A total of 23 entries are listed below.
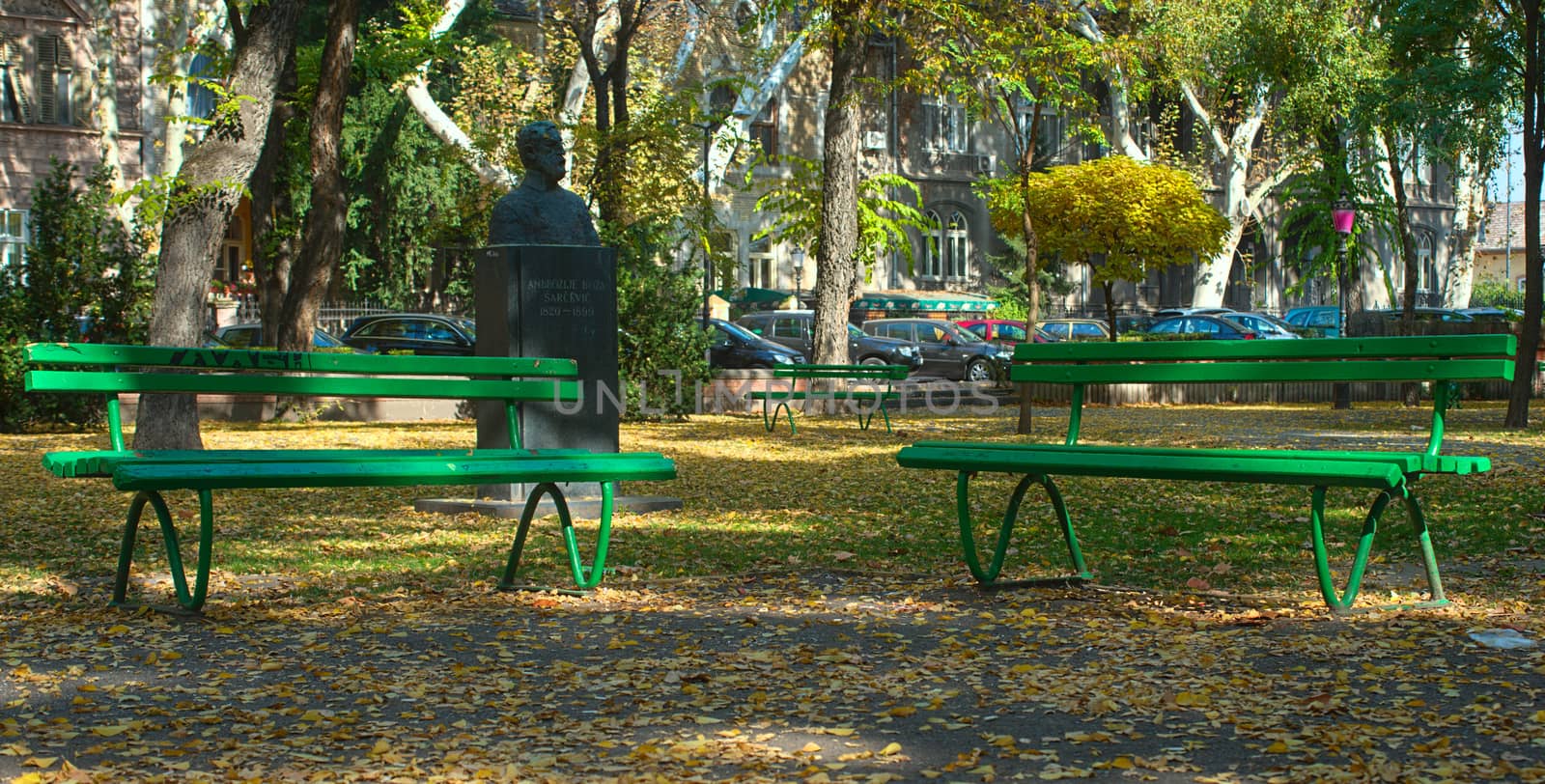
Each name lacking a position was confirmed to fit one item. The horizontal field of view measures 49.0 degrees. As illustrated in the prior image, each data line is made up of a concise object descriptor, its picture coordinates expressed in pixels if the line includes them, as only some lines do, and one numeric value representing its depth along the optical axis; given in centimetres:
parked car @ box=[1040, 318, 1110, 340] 3581
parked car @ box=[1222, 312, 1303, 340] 3559
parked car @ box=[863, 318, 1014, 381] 3142
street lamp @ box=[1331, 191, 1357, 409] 3002
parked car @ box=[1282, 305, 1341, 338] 4312
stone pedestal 1002
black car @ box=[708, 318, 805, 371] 2903
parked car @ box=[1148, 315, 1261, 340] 3584
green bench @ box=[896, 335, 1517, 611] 605
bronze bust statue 1041
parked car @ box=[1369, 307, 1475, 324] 3296
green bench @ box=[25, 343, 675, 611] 606
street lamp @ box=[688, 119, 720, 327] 2984
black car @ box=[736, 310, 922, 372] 3169
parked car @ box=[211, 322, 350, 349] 2419
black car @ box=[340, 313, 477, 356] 2695
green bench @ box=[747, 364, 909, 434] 1933
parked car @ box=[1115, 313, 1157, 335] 3837
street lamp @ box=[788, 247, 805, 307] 4732
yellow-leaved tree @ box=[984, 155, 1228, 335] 2762
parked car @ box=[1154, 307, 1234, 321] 3828
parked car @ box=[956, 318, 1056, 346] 3303
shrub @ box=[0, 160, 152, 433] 1816
